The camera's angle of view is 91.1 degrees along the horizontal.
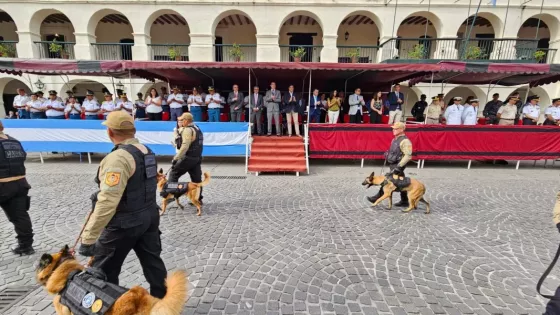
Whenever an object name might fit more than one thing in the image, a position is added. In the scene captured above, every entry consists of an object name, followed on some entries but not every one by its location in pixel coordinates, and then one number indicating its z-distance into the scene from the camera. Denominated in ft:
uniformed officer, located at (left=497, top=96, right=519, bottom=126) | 32.91
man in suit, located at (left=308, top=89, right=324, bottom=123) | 34.88
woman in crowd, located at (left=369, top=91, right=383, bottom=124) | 35.81
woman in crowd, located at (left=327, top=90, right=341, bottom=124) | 35.09
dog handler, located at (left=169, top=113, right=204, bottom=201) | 16.30
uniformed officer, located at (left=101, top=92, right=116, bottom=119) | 34.30
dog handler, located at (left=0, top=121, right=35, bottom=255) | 11.31
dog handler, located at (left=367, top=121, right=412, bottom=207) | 17.19
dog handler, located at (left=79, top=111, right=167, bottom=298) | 6.73
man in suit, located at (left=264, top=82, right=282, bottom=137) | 31.55
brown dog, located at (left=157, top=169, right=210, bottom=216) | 16.46
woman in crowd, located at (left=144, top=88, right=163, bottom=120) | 35.12
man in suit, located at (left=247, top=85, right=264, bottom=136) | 31.89
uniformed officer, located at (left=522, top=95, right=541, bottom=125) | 34.51
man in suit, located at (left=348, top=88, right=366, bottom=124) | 35.65
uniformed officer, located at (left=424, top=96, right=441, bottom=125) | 34.30
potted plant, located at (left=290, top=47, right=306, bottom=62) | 52.31
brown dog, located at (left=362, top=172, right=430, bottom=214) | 17.52
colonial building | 54.75
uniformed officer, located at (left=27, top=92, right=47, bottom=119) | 34.63
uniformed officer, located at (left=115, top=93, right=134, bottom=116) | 34.35
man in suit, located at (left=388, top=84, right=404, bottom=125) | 34.96
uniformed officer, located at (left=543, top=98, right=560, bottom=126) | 34.45
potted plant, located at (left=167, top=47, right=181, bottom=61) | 53.36
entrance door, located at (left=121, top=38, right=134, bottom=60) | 61.21
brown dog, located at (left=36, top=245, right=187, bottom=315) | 5.54
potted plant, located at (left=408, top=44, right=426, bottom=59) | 51.13
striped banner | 29.94
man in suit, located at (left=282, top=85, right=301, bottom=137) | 32.12
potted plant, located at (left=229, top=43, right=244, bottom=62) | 55.62
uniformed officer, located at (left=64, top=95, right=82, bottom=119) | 34.78
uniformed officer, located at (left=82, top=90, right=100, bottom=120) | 34.22
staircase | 26.84
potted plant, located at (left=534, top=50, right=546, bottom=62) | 51.98
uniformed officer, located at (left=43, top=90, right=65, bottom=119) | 34.73
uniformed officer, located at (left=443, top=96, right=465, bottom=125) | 33.43
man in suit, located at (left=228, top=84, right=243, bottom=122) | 34.22
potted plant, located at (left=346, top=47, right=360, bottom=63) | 54.13
